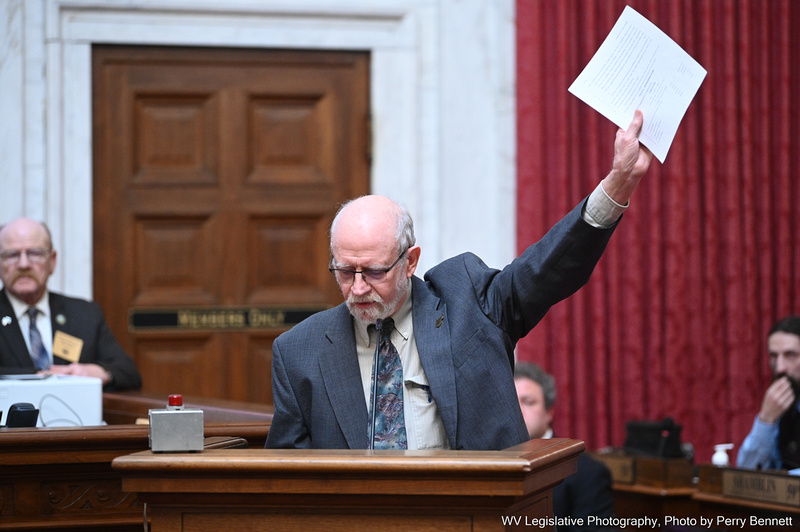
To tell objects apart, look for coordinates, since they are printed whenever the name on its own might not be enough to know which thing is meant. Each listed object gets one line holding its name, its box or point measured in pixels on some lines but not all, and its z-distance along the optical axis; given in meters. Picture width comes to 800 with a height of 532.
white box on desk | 6.73
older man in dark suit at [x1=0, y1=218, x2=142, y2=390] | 8.87
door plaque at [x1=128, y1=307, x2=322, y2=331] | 11.00
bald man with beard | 5.09
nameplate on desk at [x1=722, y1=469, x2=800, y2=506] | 7.96
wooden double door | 10.94
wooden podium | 4.02
